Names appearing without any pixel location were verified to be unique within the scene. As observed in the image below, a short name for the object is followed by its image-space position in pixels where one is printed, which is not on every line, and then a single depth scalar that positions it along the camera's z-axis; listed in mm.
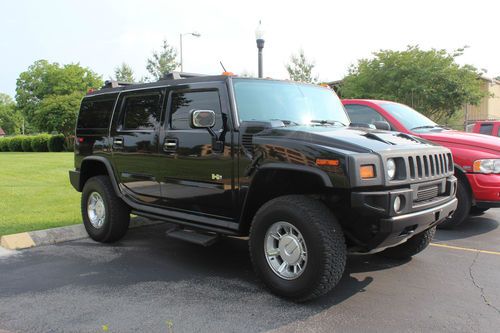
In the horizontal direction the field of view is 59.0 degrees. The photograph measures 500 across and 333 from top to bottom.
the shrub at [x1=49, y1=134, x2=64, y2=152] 37969
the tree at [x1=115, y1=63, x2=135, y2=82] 36819
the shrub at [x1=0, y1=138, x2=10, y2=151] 45412
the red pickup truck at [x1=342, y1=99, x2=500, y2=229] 5863
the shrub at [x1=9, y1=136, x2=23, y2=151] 42931
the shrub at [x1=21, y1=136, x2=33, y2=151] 40938
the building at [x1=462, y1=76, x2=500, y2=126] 31969
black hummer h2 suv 3496
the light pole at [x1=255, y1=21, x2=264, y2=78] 8478
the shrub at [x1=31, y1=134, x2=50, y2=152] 39125
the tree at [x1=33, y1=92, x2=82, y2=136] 41281
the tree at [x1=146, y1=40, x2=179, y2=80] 34406
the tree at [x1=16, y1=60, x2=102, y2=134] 52812
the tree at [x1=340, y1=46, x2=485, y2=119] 22234
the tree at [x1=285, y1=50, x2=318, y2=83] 31094
